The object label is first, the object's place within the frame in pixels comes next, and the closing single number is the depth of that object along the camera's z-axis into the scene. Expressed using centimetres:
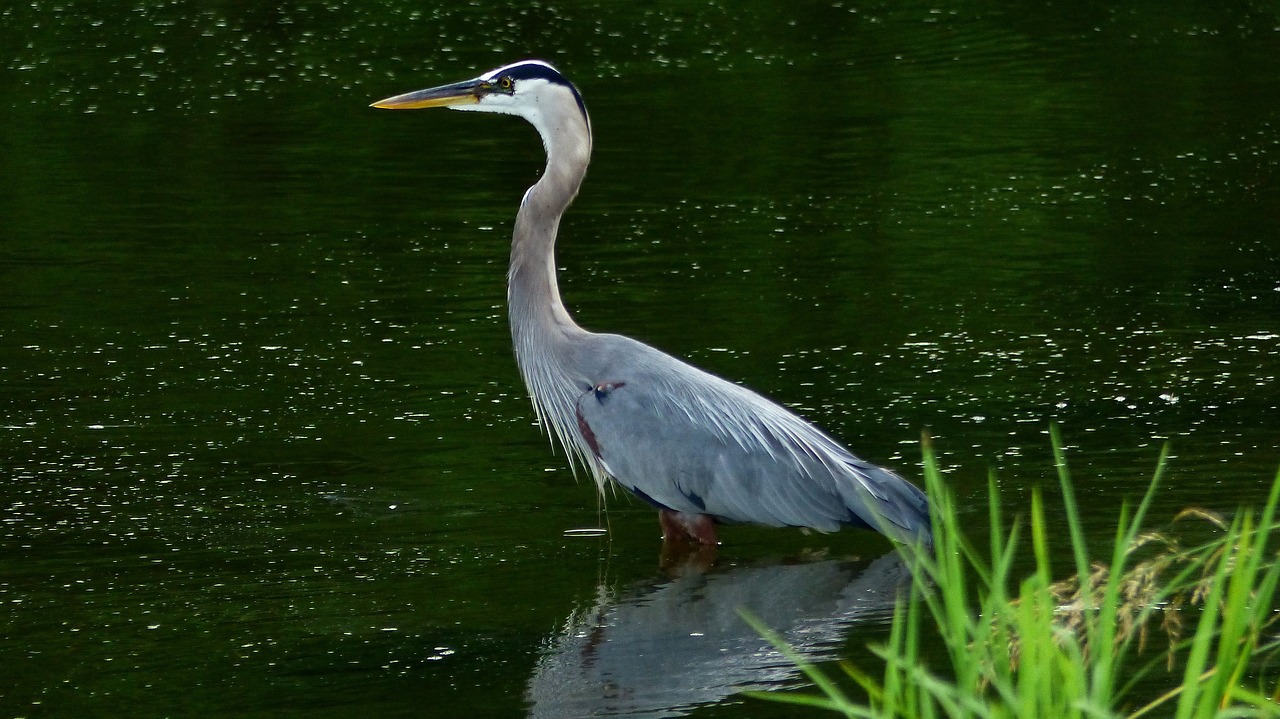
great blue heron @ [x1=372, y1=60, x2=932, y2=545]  1233
